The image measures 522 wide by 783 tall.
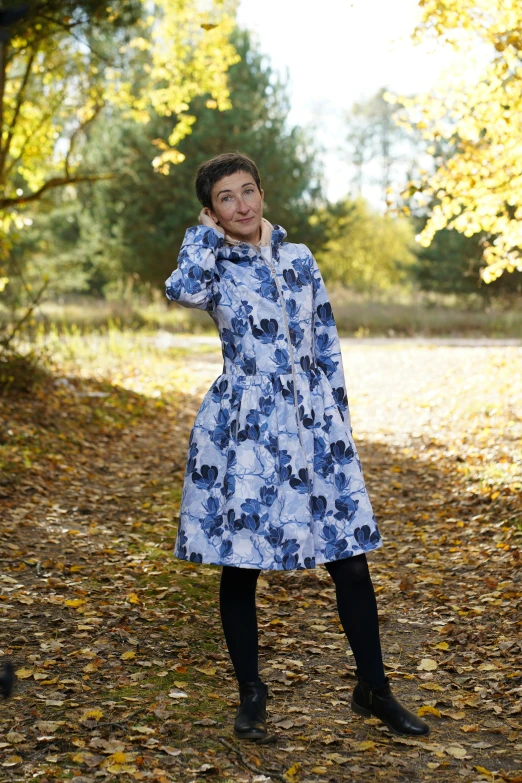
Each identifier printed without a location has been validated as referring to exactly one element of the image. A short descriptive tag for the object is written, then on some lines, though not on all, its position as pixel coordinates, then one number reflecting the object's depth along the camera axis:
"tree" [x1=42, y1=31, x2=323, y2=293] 24.94
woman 2.99
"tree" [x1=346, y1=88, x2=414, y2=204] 41.16
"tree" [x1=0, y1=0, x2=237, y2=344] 12.29
